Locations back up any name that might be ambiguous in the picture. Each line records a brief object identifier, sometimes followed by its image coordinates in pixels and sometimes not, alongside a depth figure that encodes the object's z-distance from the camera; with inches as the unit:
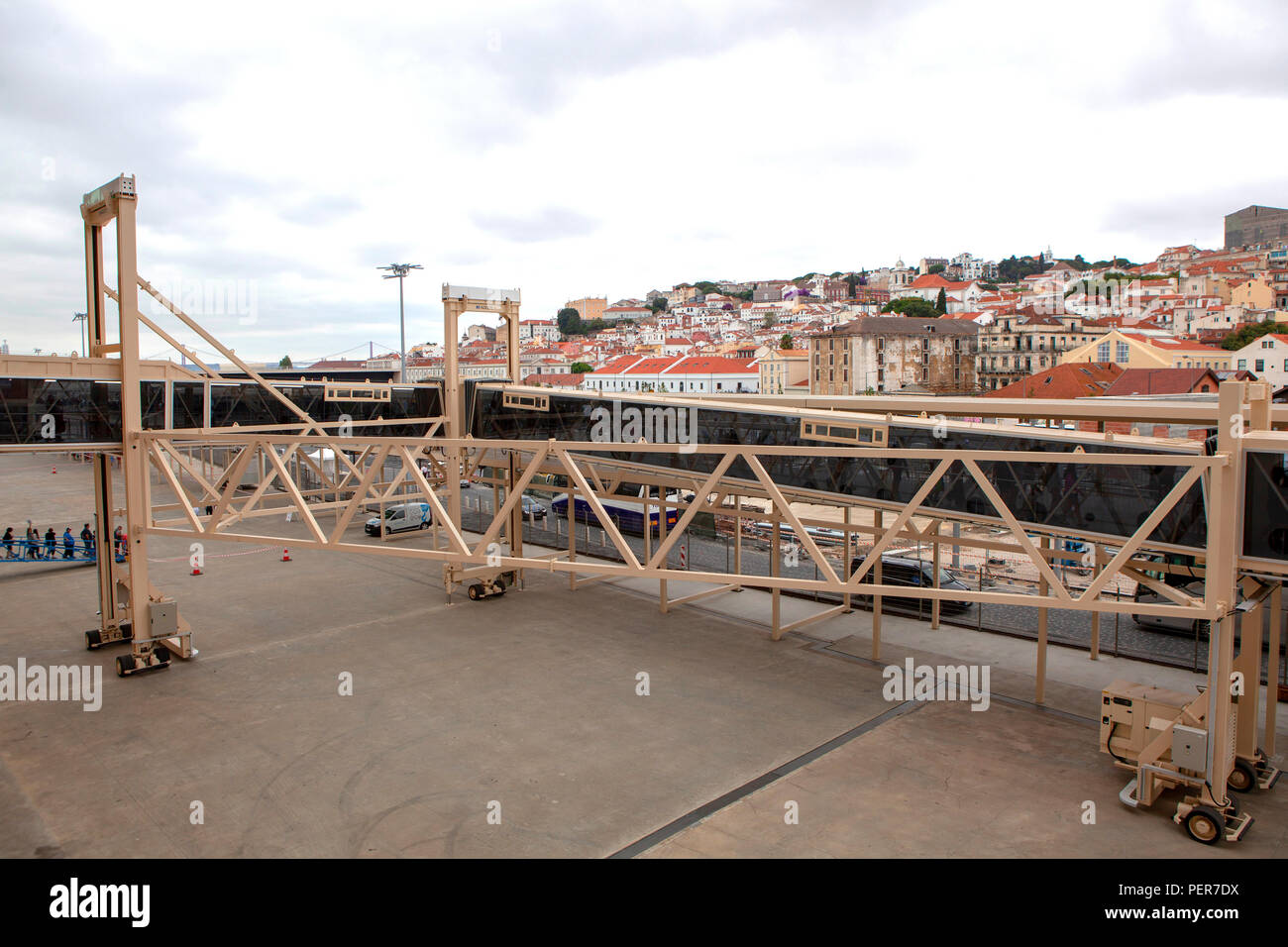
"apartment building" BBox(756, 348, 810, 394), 3710.6
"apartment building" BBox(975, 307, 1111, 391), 3713.1
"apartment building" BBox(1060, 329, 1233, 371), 2719.0
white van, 1298.0
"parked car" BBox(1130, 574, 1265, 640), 767.7
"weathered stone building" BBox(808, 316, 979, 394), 3595.0
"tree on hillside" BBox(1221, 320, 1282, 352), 3516.2
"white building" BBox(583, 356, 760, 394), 3649.1
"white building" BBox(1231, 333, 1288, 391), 2815.0
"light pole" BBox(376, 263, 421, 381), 1902.1
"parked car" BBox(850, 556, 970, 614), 903.1
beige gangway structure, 404.2
